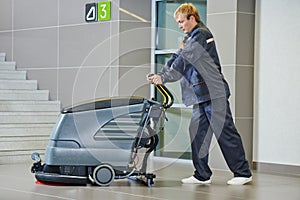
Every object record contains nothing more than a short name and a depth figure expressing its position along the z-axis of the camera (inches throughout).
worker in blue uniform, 217.3
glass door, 322.7
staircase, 301.9
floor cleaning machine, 214.5
